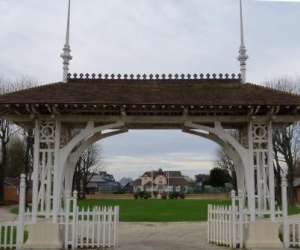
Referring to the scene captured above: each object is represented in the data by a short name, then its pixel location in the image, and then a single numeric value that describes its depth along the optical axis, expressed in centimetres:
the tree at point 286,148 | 3944
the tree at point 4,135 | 4088
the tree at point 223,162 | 5909
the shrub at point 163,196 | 6278
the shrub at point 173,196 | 6167
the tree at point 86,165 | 5307
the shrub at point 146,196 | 6220
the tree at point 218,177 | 7800
